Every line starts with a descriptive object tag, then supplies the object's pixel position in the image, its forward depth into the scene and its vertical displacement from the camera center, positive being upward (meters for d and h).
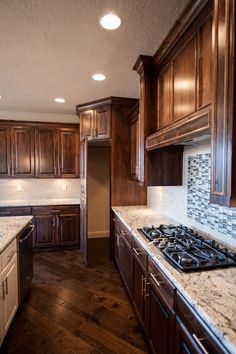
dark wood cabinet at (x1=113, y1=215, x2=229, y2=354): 0.96 -0.86
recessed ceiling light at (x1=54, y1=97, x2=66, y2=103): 3.53 +1.14
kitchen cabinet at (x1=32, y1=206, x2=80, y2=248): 3.97 -1.05
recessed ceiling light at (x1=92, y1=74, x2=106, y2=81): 2.62 +1.13
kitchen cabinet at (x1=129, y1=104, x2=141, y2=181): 3.03 +0.39
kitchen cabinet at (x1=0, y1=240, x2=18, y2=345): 1.77 -1.04
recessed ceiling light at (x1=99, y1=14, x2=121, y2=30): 1.64 +1.14
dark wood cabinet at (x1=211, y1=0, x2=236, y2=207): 1.04 +0.31
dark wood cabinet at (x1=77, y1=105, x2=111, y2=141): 3.49 +0.78
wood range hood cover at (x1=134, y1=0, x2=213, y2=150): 1.45 +0.76
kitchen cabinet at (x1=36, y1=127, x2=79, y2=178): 4.16 +0.34
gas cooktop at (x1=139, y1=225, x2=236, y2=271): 1.34 -0.58
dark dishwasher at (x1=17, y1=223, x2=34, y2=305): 2.25 -1.01
